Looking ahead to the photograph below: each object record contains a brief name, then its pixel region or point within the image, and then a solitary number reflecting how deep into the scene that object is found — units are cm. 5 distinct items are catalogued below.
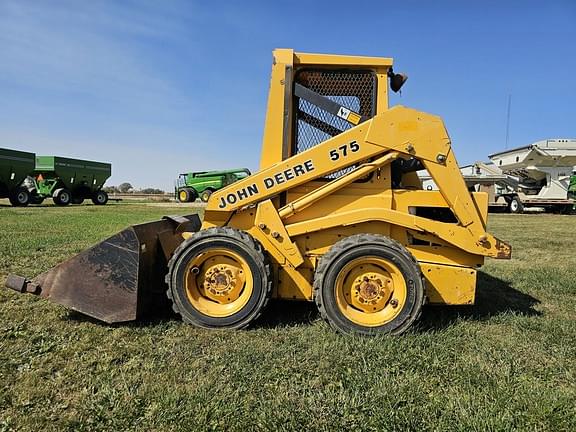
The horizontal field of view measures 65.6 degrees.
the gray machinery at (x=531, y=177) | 2098
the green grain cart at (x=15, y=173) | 2205
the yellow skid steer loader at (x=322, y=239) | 381
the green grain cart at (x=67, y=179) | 2552
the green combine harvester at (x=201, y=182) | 3070
